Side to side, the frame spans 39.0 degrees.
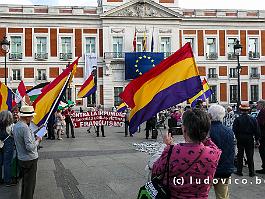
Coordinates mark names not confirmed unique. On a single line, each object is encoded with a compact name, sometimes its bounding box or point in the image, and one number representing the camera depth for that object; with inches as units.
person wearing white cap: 253.1
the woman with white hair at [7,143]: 332.5
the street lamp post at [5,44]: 789.1
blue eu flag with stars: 1772.9
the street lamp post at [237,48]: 805.9
